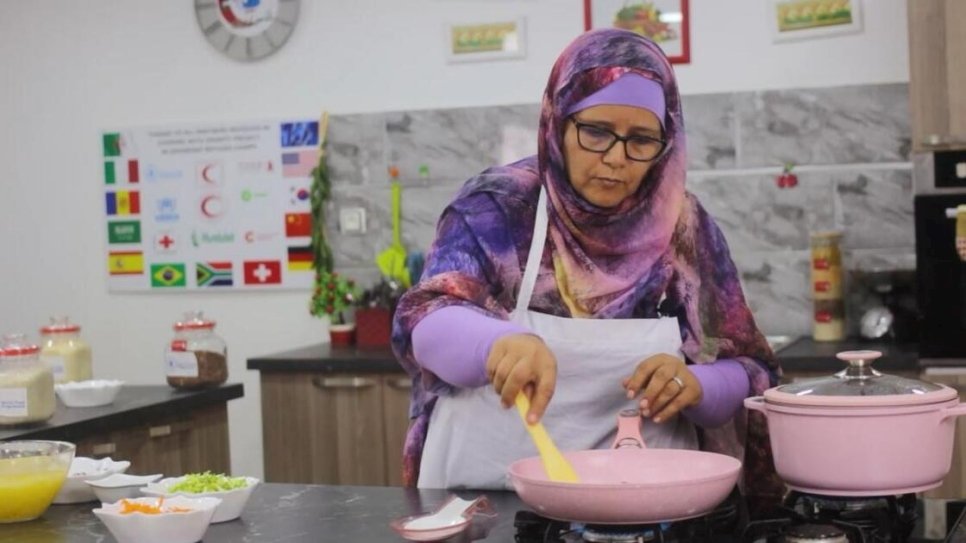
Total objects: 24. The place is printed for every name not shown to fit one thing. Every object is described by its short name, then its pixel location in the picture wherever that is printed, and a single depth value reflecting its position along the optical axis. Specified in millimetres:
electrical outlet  4586
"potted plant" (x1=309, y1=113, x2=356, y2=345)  4484
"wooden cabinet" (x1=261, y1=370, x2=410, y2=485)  4070
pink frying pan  1446
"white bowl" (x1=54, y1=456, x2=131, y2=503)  2041
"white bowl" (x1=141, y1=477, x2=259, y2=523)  1824
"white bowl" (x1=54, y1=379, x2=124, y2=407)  3393
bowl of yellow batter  1884
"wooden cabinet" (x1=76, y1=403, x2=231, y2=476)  3328
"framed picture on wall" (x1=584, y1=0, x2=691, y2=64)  4180
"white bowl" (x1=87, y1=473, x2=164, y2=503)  2016
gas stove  1482
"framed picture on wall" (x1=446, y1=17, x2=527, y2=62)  4375
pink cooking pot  1584
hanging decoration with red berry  4109
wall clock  4602
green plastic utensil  4496
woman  1921
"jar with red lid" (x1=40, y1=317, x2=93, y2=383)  3578
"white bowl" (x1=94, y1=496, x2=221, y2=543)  1651
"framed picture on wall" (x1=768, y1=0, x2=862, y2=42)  3998
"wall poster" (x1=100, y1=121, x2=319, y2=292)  4656
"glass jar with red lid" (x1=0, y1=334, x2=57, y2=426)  3016
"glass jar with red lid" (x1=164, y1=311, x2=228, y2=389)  3678
